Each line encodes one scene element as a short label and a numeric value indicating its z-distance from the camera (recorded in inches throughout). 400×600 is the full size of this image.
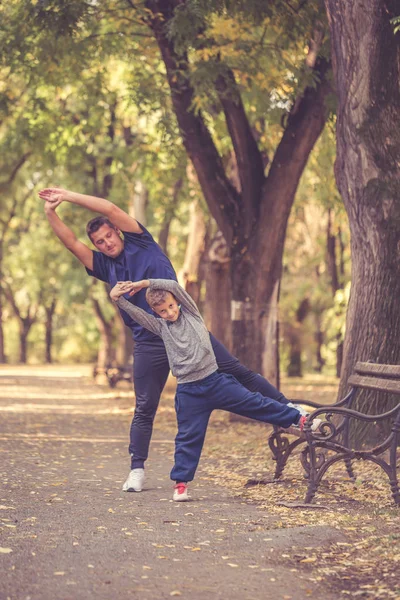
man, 322.3
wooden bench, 296.5
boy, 306.3
